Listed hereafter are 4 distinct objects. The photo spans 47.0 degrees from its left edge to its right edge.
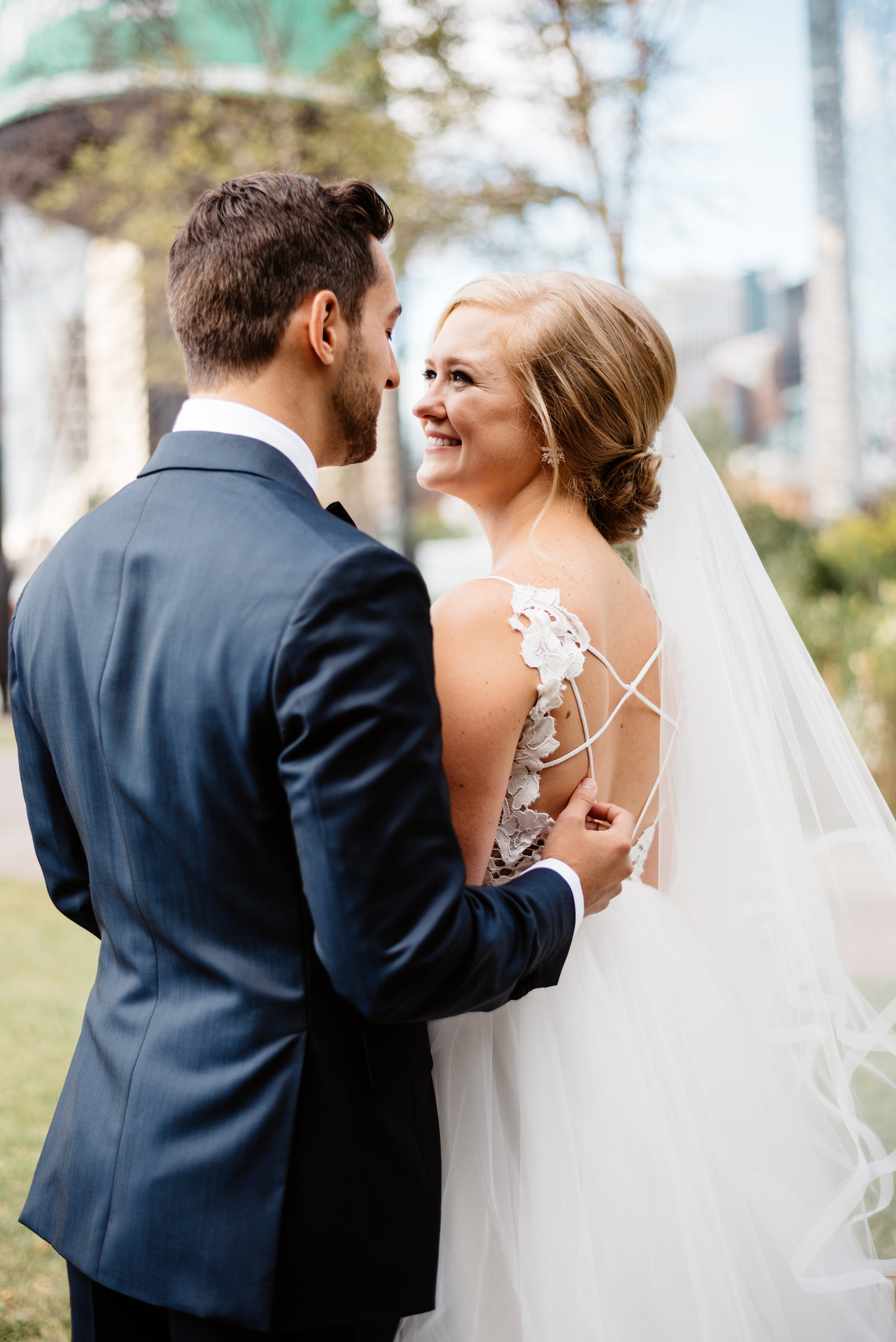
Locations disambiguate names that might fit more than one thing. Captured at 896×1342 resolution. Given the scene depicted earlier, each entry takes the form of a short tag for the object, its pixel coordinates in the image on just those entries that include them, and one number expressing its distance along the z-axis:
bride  1.66
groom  1.14
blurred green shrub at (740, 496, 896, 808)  6.84
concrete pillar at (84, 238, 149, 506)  10.34
